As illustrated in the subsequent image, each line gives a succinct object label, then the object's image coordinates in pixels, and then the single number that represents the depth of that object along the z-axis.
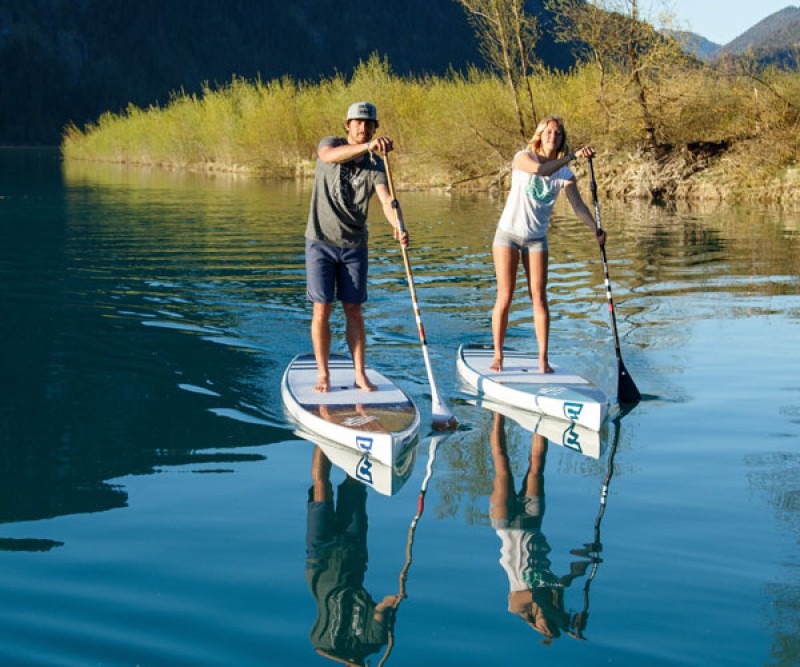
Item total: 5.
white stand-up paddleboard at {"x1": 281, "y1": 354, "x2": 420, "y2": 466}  6.88
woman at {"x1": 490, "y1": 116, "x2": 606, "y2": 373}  8.52
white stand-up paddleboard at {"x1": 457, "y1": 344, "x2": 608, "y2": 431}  7.84
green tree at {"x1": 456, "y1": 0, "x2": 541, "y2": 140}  37.28
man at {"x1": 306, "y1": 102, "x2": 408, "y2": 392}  7.73
